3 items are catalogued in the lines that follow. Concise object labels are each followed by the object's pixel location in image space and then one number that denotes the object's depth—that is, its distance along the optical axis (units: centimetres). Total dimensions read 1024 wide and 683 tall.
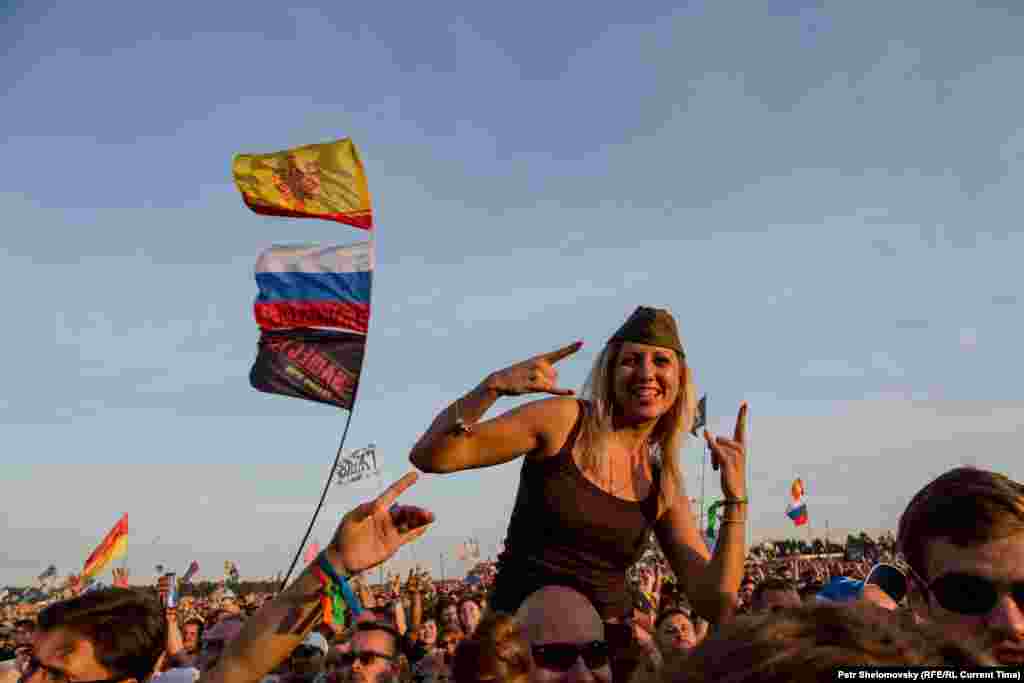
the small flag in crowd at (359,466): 1152
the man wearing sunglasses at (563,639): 246
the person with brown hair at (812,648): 70
